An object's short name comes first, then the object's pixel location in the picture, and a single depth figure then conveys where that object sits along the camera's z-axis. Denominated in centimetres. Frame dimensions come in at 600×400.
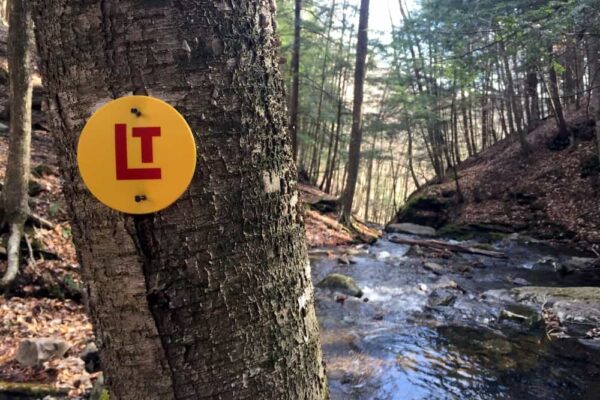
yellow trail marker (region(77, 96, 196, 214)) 81
